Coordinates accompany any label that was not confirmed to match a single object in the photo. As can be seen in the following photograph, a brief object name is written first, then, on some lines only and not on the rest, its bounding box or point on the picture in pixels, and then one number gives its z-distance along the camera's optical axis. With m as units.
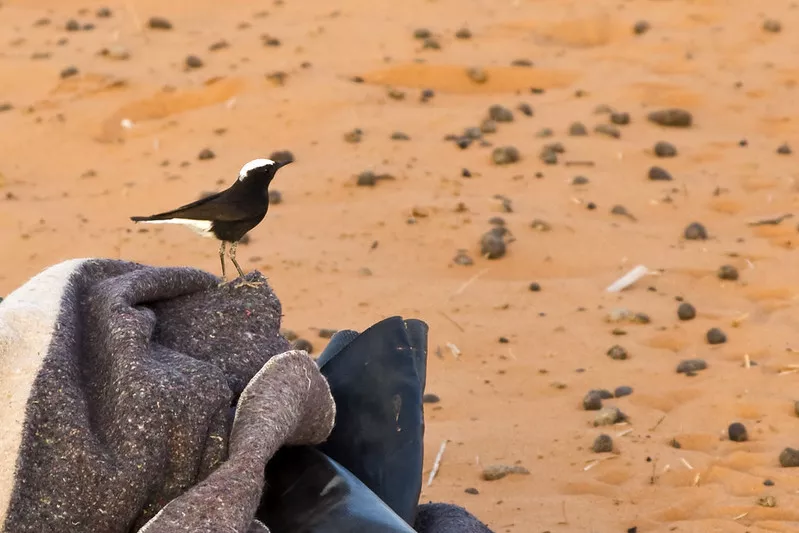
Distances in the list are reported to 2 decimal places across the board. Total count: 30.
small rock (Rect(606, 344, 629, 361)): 8.98
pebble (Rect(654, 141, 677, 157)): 13.32
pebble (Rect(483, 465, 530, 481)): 7.37
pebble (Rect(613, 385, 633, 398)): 8.41
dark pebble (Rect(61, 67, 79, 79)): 16.11
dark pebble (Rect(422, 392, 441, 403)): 8.44
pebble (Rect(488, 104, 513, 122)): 14.24
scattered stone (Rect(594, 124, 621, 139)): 13.81
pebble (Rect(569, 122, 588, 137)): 13.86
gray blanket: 3.89
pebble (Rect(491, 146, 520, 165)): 13.17
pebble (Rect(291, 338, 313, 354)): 8.87
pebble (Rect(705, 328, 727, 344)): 9.12
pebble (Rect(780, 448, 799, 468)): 7.13
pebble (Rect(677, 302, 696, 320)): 9.59
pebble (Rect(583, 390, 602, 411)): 8.19
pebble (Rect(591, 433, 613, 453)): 7.56
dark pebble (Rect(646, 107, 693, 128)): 14.19
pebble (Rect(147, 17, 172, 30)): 18.06
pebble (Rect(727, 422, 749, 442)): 7.57
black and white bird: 5.03
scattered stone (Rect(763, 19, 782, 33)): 16.98
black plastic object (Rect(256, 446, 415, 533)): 4.19
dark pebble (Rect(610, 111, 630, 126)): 14.16
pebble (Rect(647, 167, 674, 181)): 12.77
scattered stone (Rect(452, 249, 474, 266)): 10.95
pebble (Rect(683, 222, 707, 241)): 11.36
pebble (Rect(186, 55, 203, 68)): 16.12
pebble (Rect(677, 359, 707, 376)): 8.67
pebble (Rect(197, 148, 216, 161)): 13.66
